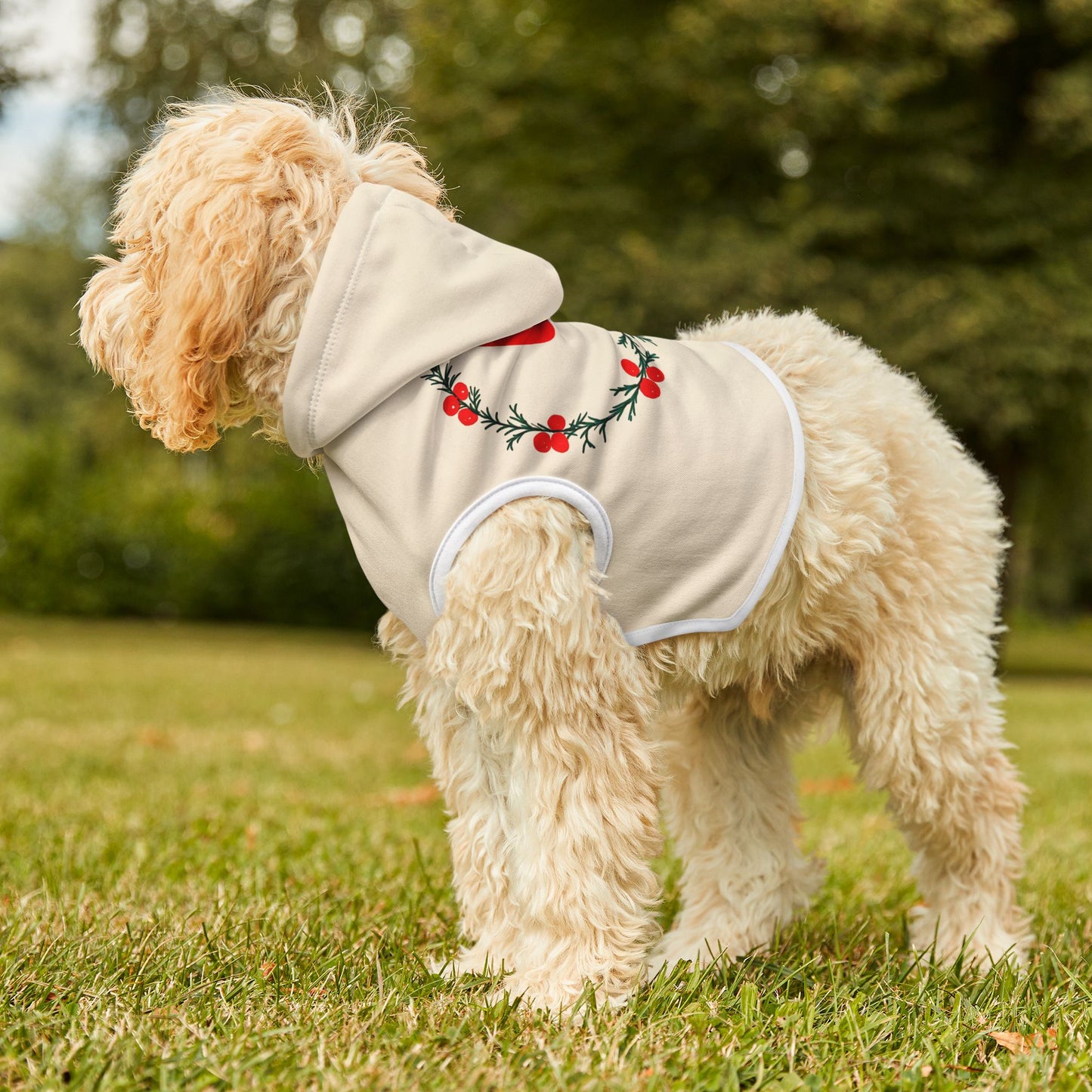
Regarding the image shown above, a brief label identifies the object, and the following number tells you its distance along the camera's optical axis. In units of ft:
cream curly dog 8.11
